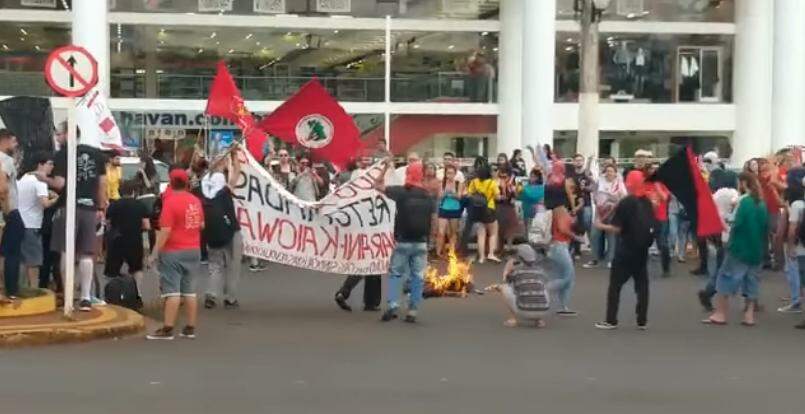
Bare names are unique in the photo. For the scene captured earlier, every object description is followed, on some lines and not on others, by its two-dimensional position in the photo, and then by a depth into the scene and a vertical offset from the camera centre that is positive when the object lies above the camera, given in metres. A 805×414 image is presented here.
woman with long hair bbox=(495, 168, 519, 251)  23.11 -0.46
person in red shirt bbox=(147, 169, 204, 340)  12.83 -0.70
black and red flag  15.03 -0.03
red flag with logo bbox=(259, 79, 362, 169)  16.05 +0.75
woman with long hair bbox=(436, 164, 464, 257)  22.61 -0.46
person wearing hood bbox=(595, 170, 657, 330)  14.45 -0.73
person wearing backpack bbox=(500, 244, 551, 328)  14.44 -1.21
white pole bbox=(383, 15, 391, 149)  41.78 +2.38
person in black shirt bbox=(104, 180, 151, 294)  14.70 -0.63
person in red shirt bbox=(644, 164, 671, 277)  20.36 -0.49
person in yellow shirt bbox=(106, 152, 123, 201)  20.25 +0.01
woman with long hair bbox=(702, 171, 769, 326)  14.80 -0.76
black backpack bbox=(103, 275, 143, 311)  14.70 -1.30
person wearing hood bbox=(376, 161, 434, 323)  14.55 -0.71
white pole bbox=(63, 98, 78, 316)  12.79 -0.36
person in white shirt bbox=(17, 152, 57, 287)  13.71 -0.27
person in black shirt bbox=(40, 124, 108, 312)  13.78 -0.24
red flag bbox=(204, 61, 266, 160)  17.31 +1.05
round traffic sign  12.87 +1.09
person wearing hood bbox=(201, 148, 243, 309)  15.61 -0.59
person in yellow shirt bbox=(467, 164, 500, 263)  22.52 -0.39
